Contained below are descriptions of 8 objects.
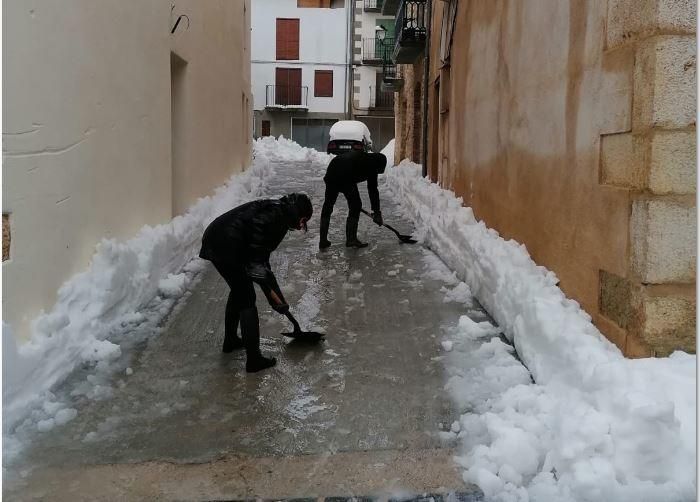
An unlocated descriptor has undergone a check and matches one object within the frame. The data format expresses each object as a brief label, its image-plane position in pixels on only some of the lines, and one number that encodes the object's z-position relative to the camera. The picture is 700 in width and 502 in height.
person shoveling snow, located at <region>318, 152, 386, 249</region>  8.91
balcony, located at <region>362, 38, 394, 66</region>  30.69
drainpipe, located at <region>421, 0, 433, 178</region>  13.26
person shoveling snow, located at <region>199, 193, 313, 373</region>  4.71
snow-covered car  22.86
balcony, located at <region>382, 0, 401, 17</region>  20.39
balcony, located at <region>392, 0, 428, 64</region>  14.52
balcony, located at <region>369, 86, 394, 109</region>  31.86
